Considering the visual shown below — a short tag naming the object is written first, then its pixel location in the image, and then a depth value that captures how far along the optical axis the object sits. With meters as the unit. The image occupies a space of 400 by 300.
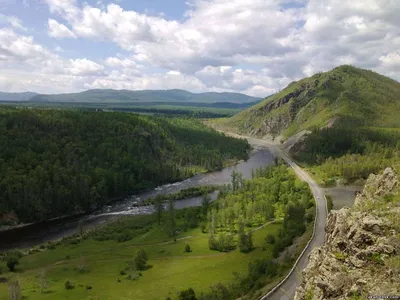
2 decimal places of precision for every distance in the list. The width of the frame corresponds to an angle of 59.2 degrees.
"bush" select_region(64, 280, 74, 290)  88.26
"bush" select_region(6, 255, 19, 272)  102.16
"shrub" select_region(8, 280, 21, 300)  75.25
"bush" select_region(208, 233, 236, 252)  112.81
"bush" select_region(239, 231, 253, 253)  107.25
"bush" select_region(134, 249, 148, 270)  101.25
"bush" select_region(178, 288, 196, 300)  75.69
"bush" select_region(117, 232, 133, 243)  126.63
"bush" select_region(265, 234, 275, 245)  110.06
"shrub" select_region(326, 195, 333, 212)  134.00
